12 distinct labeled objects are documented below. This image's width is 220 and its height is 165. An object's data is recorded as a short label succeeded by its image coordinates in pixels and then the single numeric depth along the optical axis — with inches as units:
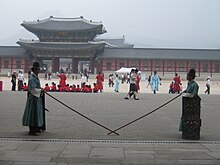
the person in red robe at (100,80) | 929.5
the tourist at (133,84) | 676.7
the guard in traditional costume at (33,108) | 301.1
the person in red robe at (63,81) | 901.8
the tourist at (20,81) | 930.9
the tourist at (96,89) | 932.9
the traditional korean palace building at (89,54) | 2186.3
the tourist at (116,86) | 1049.1
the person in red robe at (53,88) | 918.2
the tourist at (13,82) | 923.7
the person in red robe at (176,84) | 834.2
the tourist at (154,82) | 923.4
